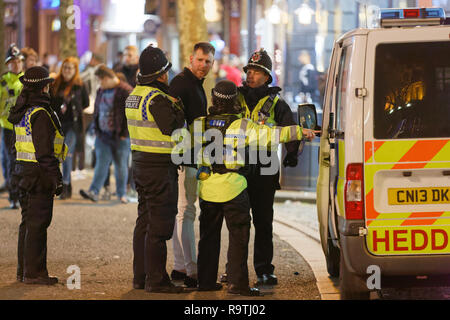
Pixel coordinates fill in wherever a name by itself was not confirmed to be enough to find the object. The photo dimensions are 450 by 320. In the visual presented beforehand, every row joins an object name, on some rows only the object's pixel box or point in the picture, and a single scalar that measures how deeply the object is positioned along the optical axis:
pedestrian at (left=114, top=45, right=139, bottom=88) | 30.52
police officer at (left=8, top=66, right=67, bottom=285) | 15.95
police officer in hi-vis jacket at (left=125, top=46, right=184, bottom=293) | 15.19
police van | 13.09
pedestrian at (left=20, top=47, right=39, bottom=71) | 27.44
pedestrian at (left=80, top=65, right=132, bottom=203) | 27.41
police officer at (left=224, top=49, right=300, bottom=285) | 16.37
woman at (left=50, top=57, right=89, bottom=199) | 27.69
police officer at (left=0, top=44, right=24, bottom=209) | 25.19
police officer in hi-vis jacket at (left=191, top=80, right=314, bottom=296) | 15.17
